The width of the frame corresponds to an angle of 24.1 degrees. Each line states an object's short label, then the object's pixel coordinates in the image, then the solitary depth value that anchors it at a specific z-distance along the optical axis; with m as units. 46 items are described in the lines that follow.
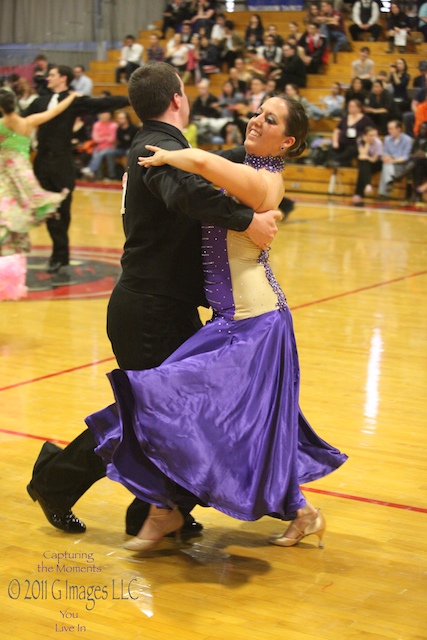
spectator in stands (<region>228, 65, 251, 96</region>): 16.72
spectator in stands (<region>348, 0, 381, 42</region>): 17.41
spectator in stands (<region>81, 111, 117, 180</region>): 16.67
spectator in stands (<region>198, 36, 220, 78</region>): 18.16
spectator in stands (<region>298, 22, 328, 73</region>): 17.09
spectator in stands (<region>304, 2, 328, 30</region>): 17.34
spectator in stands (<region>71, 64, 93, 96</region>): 17.98
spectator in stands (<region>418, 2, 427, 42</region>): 16.70
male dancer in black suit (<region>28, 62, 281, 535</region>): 3.34
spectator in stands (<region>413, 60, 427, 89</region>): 14.77
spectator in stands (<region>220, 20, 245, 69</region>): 18.19
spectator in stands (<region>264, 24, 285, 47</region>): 17.42
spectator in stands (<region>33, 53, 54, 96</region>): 17.42
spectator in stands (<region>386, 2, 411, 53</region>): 16.82
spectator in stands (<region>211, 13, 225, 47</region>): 18.67
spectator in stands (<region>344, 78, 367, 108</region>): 15.13
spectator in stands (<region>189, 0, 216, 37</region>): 18.80
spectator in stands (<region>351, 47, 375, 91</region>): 15.82
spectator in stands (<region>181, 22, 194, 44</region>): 18.83
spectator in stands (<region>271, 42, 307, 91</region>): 16.55
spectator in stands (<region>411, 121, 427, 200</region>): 13.61
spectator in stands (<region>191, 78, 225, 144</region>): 16.00
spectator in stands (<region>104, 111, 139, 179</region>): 16.55
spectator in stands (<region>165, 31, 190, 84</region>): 18.33
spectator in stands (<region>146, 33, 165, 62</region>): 18.84
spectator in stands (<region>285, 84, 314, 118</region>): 14.95
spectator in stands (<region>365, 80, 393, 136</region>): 14.88
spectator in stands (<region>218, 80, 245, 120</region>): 16.22
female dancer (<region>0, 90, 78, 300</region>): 7.80
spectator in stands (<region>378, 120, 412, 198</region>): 13.91
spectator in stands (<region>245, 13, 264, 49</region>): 18.38
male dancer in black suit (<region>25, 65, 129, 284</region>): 8.34
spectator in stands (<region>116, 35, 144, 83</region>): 19.00
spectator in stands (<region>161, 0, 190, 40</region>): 19.84
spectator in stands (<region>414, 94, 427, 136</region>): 14.01
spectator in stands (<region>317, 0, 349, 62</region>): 17.44
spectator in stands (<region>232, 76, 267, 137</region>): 15.41
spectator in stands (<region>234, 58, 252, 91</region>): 16.83
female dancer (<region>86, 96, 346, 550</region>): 3.15
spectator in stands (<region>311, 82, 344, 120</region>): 15.82
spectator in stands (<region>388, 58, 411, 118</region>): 15.16
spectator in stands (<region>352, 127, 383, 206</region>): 14.23
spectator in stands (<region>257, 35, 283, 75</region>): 17.14
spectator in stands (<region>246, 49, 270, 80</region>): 16.95
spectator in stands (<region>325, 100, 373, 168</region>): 14.62
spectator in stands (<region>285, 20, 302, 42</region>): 17.20
